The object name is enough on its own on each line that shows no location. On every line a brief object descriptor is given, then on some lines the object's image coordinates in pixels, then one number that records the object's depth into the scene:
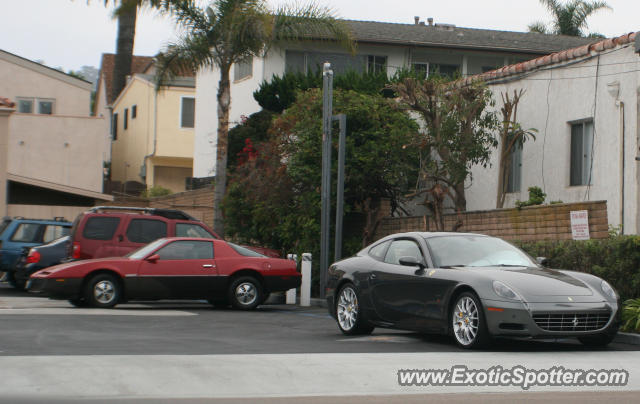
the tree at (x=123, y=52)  47.03
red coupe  17.94
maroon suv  20.27
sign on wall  16.25
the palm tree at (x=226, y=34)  26.48
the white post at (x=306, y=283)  20.95
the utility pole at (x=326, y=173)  21.59
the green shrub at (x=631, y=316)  13.34
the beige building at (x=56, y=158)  31.69
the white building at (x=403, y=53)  36.38
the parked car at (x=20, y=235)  23.44
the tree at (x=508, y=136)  21.67
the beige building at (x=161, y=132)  47.81
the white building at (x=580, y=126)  18.48
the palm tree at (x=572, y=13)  47.38
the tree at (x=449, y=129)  21.22
